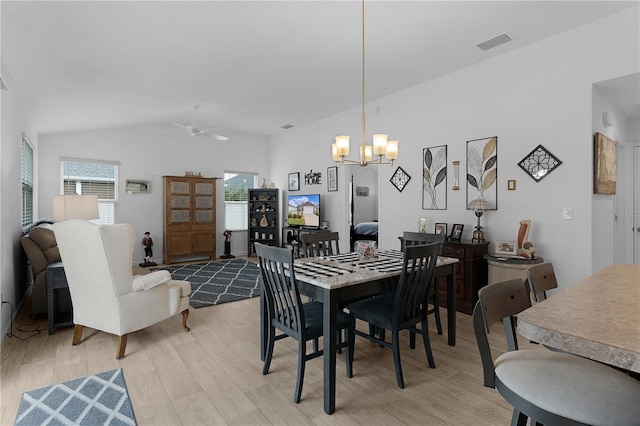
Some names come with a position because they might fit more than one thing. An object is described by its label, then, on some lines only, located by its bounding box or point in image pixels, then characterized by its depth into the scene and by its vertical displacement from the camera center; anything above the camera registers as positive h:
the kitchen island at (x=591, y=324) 0.77 -0.30
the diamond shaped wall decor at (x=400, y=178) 5.12 +0.52
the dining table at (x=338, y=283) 2.08 -0.49
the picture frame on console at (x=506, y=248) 3.76 -0.41
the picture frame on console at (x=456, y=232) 4.25 -0.26
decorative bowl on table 2.95 -0.34
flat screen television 6.81 +0.04
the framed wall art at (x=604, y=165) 3.38 +0.51
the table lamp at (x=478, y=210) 3.95 +0.03
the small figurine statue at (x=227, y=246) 7.67 -0.79
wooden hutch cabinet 6.90 -0.11
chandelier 2.97 +0.58
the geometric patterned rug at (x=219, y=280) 4.48 -1.12
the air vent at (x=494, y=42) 3.52 +1.85
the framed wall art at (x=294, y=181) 7.51 +0.70
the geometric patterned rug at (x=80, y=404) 1.97 -1.22
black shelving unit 7.82 -0.12
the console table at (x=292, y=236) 6.91 -0.53
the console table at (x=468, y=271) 3.82 -0.68
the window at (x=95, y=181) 6.15 +0.58
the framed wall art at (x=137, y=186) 6.74 +0.52
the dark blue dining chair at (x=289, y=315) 2.16 -0.74
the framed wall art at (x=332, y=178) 6.51 +0.66
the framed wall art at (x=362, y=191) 8.38 +0.53
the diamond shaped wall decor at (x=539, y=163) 3.60 +0.54
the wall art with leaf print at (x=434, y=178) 4.62 +0.48
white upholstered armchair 2.70 -0.59
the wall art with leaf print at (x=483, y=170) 4.08 +0.53
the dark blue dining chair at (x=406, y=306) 2.32 -0.72
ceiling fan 5.63 +1.39
